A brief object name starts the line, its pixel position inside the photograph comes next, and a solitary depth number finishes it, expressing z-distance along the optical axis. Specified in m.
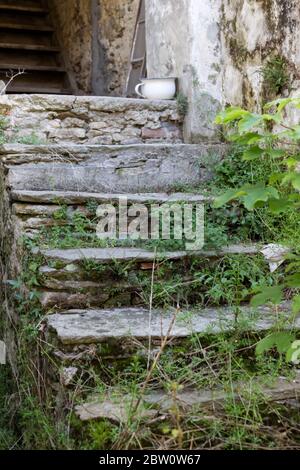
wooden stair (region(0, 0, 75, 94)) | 7.70
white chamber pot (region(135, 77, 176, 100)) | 4.85
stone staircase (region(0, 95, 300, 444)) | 2.75
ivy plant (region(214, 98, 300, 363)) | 2.12
